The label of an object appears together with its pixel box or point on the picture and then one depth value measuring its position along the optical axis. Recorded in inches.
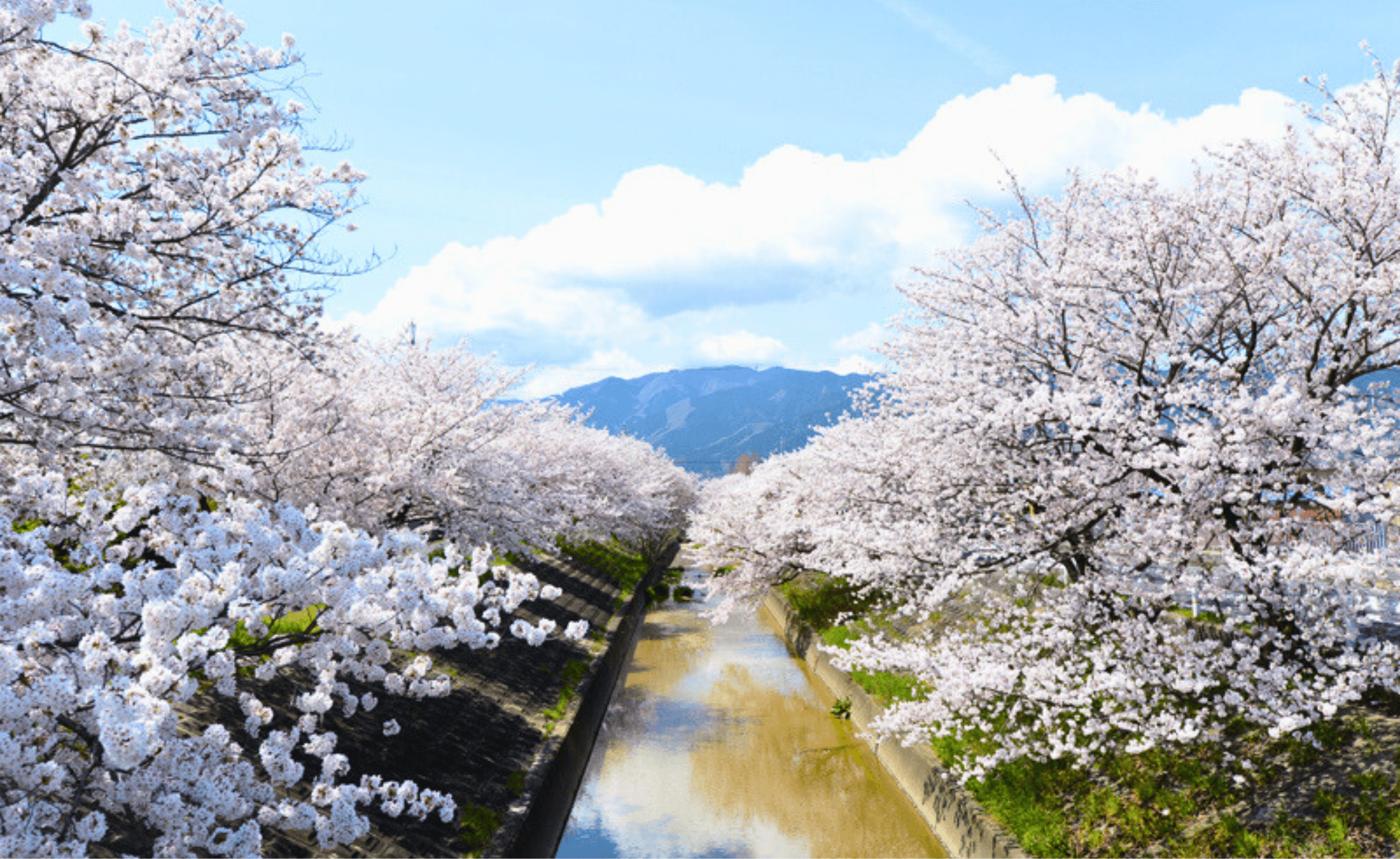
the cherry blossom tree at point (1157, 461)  342.6
